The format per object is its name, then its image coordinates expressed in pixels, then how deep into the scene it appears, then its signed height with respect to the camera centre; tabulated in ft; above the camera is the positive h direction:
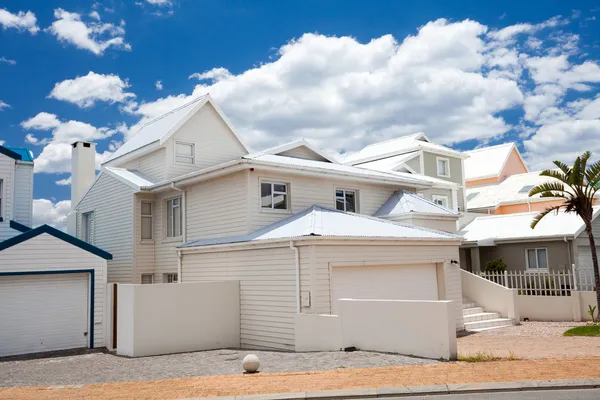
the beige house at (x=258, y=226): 53.57 +6.82
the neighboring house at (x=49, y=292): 56.03 -0.20
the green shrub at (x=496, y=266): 84.64 +1.41
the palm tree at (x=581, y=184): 64.59 +10.04
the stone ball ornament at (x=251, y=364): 38.19 -5.33
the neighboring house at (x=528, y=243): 82.12 +4.71
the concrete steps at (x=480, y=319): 63.82 -5.03
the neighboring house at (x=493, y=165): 147.84 +29.65
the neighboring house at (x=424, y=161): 110.11 +24.22
